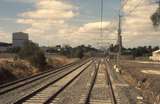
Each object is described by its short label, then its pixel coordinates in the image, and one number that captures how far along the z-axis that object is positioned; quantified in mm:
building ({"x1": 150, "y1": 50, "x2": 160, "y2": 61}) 131725
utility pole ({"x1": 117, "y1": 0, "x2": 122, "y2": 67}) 57650
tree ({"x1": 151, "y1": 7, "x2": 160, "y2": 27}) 37716
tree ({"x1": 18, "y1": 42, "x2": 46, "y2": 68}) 64938
